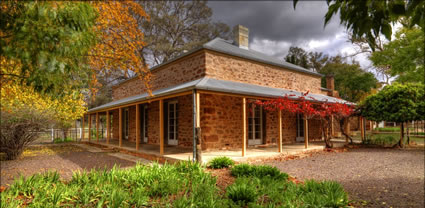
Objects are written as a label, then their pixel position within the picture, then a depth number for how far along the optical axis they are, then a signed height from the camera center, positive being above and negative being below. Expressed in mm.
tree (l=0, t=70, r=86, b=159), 8750 -176
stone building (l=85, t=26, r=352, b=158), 8945 +534
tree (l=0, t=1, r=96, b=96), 2445 +823
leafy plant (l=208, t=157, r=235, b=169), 6313 -1282
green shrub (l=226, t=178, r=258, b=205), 3746 -1252
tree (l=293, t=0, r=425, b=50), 2289 +929
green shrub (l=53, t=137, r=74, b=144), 17488 -1897
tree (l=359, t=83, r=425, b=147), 10500 +373
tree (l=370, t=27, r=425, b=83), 12312 +3090
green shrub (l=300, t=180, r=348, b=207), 3611 -1302
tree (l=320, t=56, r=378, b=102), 24328 +3324
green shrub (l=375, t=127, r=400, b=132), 20981 -1513
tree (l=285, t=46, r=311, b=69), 32406 +7786
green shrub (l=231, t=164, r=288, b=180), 5090 -1258
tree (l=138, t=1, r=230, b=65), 23156 +8579
